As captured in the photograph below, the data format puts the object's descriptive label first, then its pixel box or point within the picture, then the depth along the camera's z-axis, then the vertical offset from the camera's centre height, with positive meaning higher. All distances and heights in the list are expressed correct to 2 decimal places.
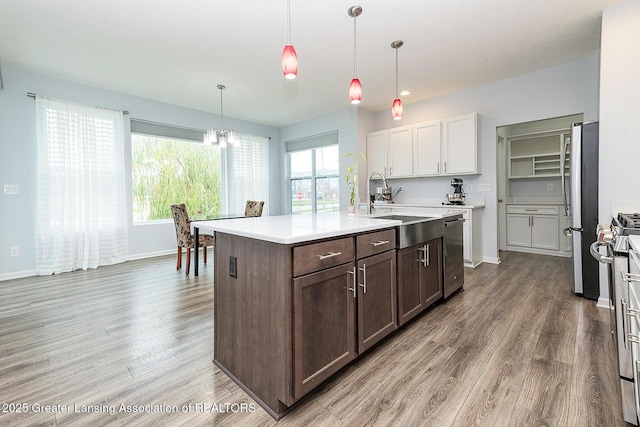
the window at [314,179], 6.25 +0.66
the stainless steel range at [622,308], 1.21 -0.44
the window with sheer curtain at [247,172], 6.14 +0.82
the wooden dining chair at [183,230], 4.04 -0.27
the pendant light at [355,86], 2.32 +0.97
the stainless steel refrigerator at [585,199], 2.80 +0.06
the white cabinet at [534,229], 4.80 -0.40
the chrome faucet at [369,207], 3.08 +0.01
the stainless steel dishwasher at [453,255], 2.77 -0.48
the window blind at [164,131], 4.92 +1.44
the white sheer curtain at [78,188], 4.00 +0.35
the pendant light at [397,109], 2.72 +0.92
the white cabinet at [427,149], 4.39 +0.97
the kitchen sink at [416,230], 2.11 -0.18
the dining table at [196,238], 3.86 -0.36
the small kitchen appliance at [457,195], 4.58 +0.19
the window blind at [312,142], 6.04 +1.48
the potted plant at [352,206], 2.60 +0.02
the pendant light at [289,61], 1.89 +0.95
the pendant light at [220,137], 4.17 +1.07
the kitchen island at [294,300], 1.38 -0.49
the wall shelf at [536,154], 5.03 +0.91
